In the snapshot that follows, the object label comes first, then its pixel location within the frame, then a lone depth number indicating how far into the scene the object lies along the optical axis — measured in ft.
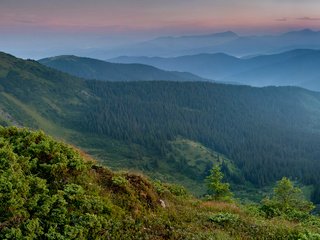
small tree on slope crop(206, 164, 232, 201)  210.20
